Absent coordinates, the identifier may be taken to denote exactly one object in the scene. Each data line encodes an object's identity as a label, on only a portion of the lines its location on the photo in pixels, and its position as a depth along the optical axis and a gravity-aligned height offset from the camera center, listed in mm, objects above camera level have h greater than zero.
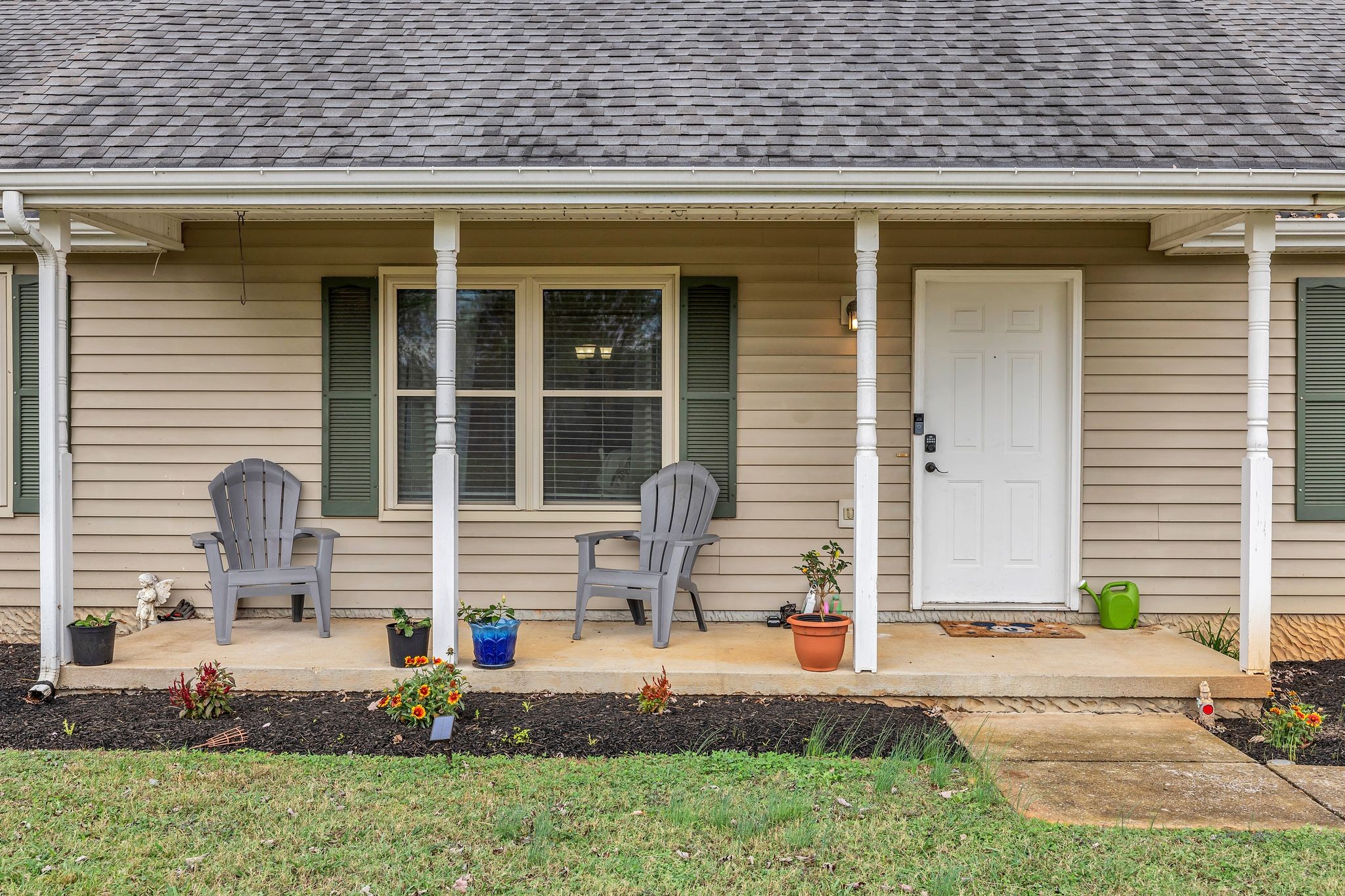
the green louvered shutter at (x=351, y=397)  5301 +204
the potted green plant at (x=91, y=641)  4250 -941
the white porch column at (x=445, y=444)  4219 -45
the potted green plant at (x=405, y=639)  4234 -927
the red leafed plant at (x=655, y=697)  3893 -1085
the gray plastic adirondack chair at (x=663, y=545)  4598 -561
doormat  4879 -1026
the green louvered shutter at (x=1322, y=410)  5238 +156
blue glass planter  4191 -932
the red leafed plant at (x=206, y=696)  3832 -1077
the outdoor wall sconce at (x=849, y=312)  5203 +681
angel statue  5223 -912
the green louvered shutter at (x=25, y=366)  5371 +375
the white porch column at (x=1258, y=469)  4176 -142
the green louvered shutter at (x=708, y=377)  5270 +325
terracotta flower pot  4156 -909
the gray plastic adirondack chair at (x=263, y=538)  4750 -555
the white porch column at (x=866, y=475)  4137 -170
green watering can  5062 -911
